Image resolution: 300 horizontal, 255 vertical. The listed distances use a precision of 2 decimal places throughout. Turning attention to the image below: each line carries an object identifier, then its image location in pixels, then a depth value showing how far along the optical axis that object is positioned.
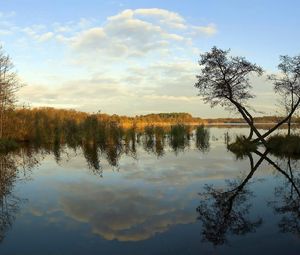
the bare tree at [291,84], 16.60
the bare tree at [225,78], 17.31
